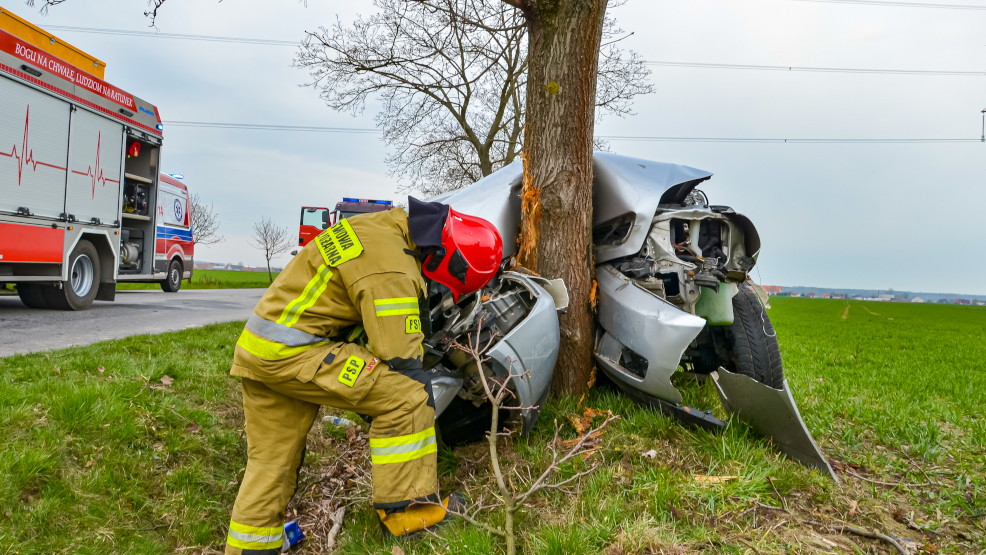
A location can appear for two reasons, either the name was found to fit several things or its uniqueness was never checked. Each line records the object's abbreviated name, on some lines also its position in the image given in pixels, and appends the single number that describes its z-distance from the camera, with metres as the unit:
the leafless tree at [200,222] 34.69
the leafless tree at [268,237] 34.47
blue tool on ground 2.95
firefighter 2.47
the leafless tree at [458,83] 13.89
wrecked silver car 3.15
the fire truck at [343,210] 16.77
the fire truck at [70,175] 7.23
